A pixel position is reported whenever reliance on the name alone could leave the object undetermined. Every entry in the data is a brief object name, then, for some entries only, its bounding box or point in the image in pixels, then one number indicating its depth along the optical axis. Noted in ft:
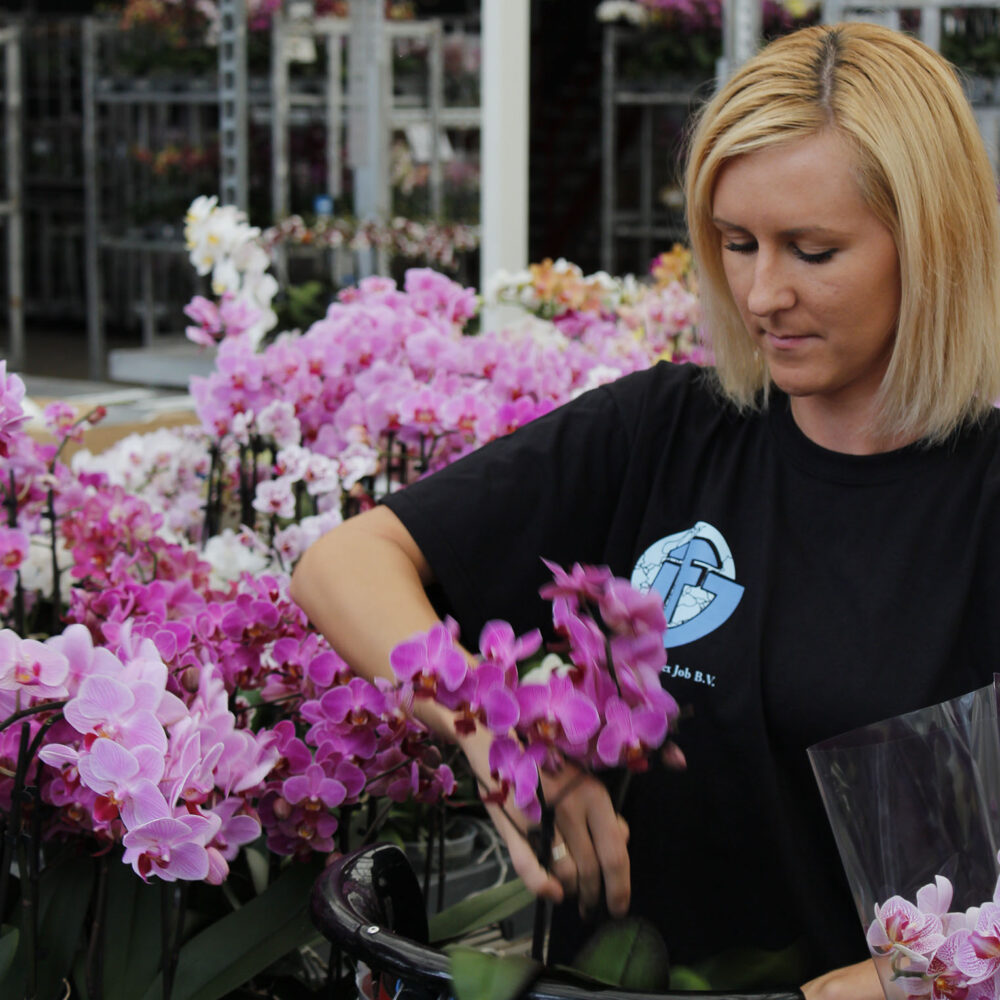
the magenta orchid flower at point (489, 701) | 5.30
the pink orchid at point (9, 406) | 6.14
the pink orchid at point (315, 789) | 6.25
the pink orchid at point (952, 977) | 5.36
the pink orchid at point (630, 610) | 5.30
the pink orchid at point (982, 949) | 5.33
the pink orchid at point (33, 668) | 5.85
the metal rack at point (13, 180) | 27.25
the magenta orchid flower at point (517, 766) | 5.31
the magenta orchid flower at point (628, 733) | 5.29
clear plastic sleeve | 5.50
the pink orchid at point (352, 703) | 6.23
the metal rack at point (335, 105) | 24.89
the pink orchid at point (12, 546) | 7.15
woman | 6.53
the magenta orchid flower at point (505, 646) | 5.37
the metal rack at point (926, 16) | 14.09
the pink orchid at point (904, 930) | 5.37
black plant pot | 5.27
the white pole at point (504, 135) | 12.35
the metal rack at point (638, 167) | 29.11
